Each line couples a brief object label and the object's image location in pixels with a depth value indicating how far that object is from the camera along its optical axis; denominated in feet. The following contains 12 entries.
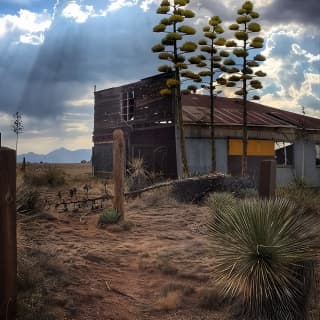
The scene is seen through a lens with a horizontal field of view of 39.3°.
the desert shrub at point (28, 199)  28.56
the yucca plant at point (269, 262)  17.49
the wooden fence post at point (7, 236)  14.74
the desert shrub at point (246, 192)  45.40
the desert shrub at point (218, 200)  35.87
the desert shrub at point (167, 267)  23.32
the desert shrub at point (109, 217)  33.68
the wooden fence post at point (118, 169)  35.04
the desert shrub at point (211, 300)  19.27
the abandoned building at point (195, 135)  70.69
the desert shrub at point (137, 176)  58.57
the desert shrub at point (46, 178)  64.79
